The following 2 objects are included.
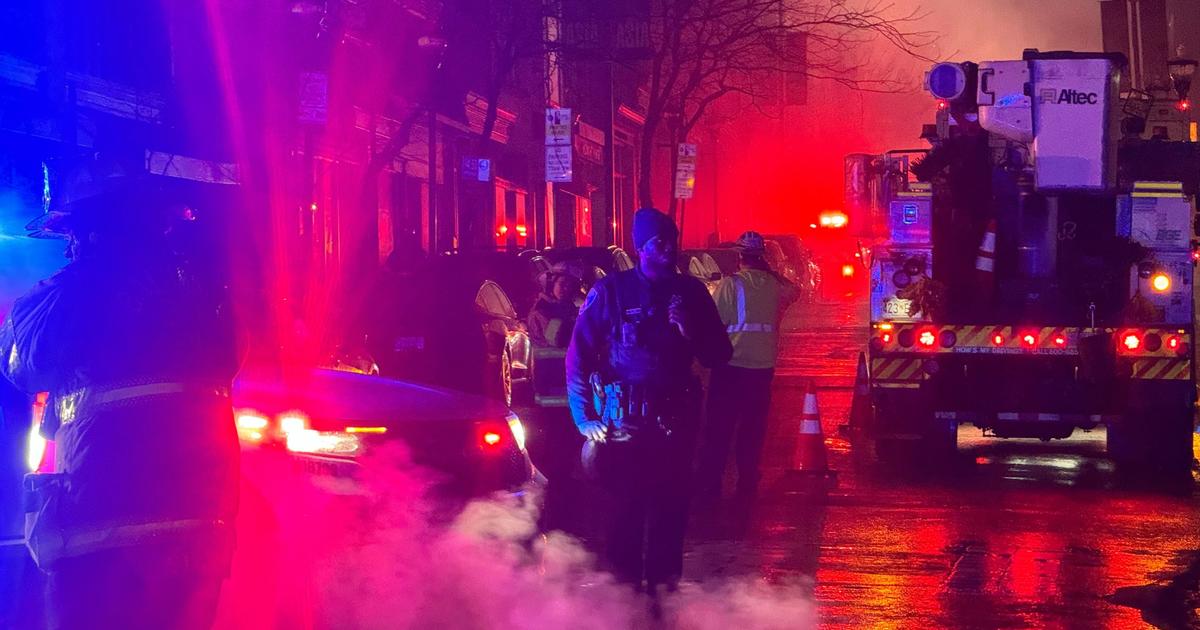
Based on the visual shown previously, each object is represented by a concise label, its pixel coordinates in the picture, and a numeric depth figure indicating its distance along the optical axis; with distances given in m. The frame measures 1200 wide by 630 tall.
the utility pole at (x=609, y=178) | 34.62
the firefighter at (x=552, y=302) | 15.91
